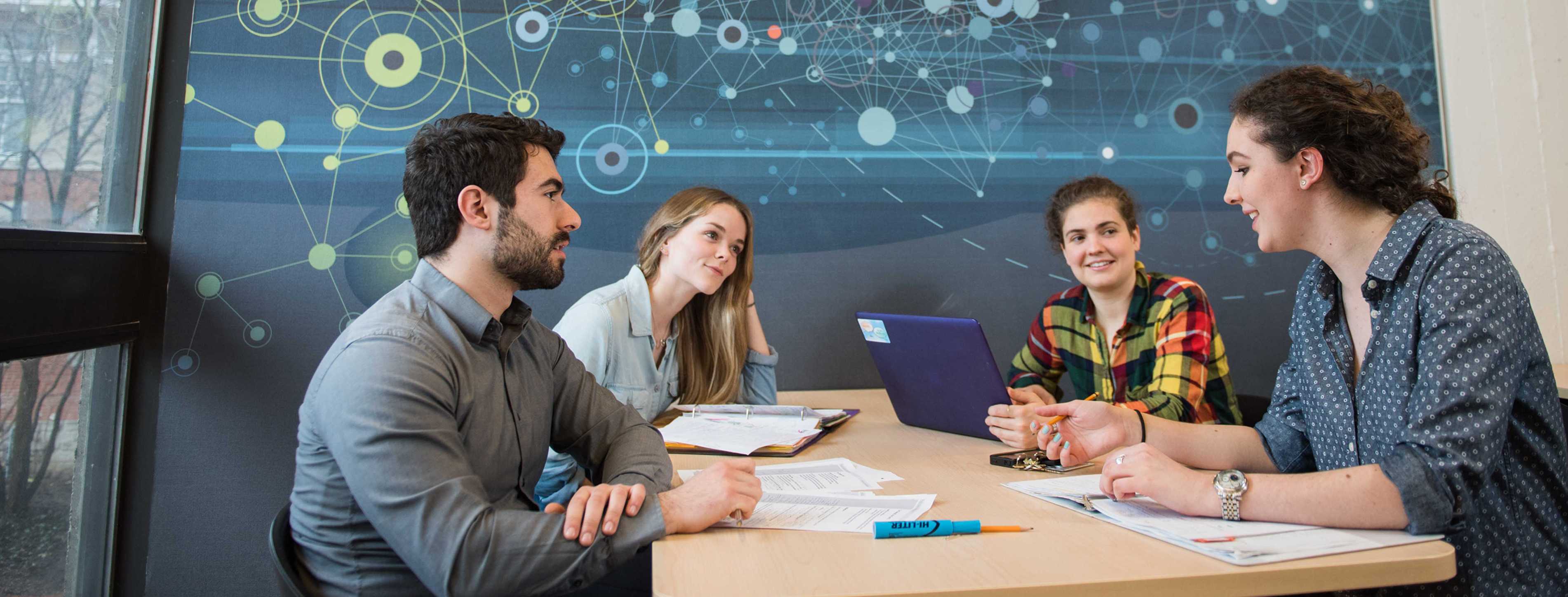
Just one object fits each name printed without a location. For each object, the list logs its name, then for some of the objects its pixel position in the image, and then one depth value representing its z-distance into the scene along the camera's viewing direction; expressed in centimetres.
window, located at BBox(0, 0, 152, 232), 168
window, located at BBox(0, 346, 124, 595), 173
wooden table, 90
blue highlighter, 106
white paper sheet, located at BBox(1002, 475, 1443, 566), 94
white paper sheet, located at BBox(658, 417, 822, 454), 163
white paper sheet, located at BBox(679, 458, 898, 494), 134
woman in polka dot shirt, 105
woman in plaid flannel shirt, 194
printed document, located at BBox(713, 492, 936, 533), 112
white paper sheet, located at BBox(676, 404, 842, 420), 192
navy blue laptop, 162
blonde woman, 203
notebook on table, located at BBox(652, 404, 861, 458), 163
